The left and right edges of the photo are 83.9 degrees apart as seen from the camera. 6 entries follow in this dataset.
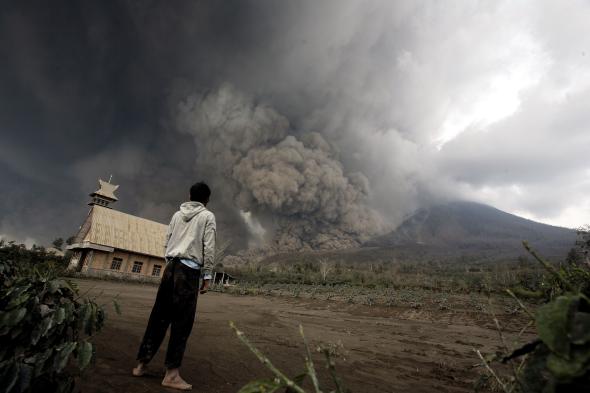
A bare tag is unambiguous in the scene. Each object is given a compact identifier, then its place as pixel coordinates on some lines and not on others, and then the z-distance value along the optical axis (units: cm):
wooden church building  2273
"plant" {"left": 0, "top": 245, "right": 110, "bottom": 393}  138
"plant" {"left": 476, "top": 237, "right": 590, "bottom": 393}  50
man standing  290
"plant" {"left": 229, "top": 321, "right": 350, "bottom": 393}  67
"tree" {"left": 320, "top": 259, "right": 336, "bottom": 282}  3920
